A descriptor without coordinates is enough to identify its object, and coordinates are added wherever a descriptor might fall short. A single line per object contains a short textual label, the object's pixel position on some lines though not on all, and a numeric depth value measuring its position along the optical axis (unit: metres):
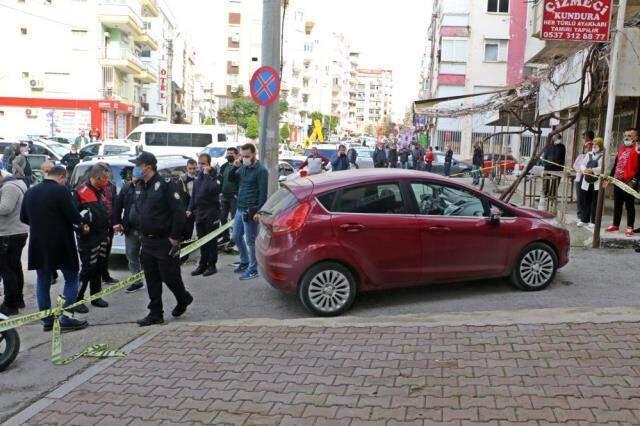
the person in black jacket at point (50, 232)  6.57
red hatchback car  6.69
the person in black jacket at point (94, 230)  7.43
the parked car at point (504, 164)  24.67
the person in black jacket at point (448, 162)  28.21
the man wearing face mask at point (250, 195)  8.65
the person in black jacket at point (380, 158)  26.58
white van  28.42
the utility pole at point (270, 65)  10.18
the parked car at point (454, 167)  29.38
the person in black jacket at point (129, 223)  8.04
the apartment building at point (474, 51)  45.78
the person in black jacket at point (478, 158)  27.92
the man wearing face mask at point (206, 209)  9.17
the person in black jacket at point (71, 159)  20.53
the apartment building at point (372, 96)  181.44
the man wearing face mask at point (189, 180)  9.44
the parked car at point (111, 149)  24.16
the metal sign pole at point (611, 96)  9.22
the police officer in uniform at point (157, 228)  6.50
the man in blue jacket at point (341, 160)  17.97
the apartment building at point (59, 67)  43.41
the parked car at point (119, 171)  9.66
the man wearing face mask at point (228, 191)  9.83
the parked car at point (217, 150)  23.53
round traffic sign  9.69
